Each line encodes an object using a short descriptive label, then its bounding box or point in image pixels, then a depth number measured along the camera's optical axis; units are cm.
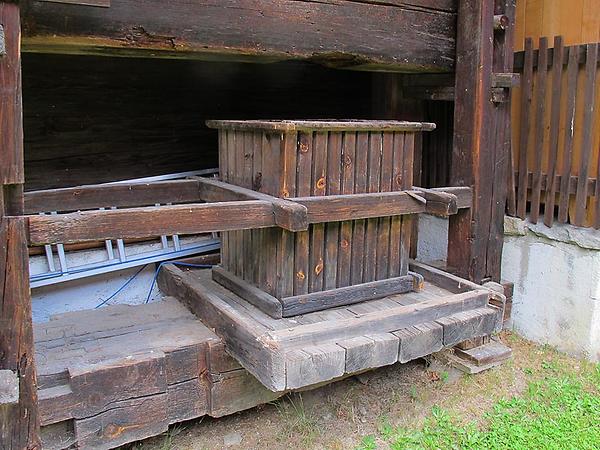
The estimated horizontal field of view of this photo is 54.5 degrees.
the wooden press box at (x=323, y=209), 293
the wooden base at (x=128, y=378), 257
